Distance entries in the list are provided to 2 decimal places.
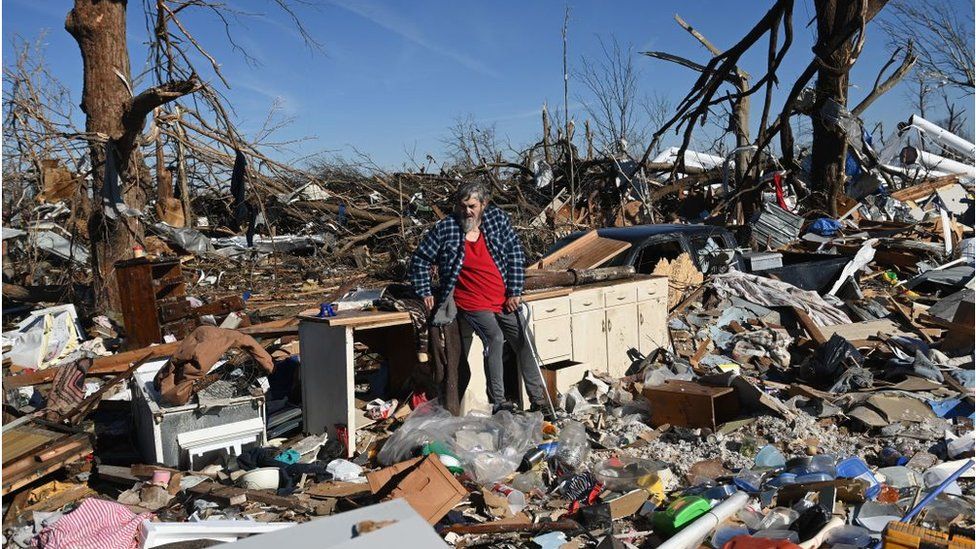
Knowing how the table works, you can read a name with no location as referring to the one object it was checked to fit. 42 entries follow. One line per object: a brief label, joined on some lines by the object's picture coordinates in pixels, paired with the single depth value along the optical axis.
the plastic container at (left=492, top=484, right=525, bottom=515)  5.11
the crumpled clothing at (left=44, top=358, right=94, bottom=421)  7.26
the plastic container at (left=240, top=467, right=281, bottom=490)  5.48
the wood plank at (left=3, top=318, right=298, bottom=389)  8.51
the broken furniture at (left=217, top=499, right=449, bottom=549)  1.94
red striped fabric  4.38
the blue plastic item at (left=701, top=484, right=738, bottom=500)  4.86
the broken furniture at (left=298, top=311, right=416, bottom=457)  6.26
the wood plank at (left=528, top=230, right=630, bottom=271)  9.26
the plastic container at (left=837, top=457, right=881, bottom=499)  4.91
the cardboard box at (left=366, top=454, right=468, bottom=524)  4.80
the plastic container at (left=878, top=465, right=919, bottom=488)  4.94
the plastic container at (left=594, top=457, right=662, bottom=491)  5.24
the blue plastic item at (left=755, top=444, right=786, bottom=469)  5.48
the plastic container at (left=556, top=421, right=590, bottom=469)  5.72
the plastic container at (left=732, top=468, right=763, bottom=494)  4.91
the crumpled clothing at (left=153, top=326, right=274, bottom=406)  5.75
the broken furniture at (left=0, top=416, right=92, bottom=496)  5.44
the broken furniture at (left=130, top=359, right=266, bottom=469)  5.89
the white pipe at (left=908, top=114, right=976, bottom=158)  18.78
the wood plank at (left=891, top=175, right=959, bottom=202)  15.22
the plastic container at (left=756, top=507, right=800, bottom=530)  4.40
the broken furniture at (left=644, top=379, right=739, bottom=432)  6.25
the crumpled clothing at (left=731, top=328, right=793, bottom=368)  8.24
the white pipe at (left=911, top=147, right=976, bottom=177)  17.53
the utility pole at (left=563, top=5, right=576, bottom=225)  14.90
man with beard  6.50
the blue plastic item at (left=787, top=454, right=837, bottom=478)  5.11
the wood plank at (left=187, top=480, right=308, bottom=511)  5.10
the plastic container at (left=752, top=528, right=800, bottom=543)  4.17
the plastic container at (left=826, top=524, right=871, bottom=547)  4.09
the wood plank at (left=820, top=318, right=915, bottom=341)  8.54
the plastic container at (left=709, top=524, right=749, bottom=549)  4.22
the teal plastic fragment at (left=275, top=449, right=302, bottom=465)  6.00
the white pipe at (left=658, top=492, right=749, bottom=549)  4.15
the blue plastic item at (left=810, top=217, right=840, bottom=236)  12.39
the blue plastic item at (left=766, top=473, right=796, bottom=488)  5.00
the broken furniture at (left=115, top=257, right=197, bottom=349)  9.45
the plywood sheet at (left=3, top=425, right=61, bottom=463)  5.65
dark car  9.45
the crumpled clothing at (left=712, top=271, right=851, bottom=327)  9.34
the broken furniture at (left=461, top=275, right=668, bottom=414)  7.16
